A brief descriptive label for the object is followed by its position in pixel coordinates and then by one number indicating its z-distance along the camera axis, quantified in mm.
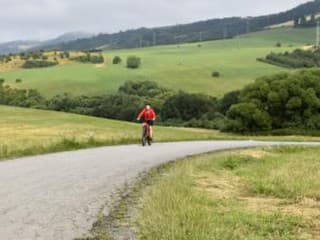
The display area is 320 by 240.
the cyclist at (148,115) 31306
